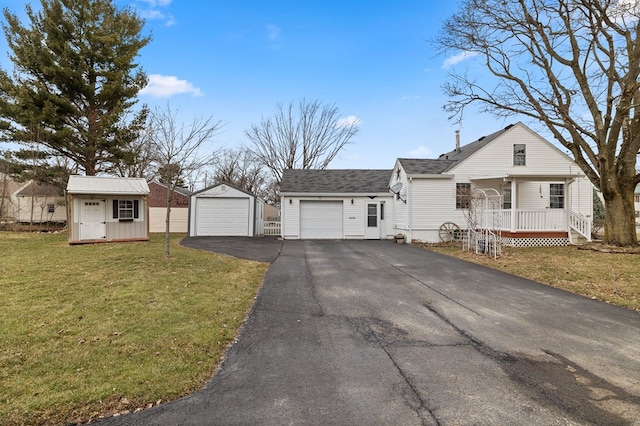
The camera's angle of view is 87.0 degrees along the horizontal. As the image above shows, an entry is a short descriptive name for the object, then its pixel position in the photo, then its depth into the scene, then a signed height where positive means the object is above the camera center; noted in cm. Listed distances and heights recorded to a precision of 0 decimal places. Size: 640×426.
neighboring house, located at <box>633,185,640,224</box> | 4694 +239
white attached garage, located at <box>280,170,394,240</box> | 1822 +35
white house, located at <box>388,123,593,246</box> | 1603 +171
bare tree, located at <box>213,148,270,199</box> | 3675 +549
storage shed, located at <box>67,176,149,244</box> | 1440 +39
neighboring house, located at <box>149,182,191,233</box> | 2358 +21
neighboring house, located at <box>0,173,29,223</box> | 2084 +83
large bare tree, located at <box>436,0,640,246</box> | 1163 +506
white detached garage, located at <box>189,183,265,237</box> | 1884 +35
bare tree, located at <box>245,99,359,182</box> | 3064 +797
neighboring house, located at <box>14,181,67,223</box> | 2769 +108
